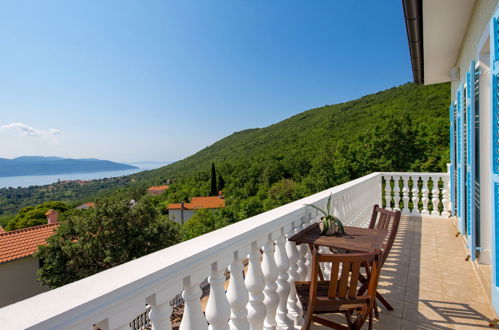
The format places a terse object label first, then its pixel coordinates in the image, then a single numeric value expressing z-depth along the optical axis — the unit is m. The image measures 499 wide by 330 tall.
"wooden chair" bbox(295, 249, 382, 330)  1.74
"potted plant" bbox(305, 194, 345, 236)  2.47
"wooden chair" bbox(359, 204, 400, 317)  2.49
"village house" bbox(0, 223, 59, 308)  19.16
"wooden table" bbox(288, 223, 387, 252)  2.21
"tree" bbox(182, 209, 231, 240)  37.97
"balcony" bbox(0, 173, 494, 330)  0.83
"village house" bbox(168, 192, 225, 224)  50.50
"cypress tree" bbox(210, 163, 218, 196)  51.53
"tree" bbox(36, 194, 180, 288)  19.44
